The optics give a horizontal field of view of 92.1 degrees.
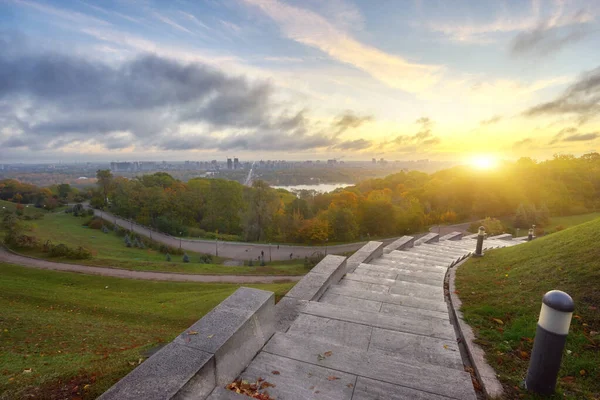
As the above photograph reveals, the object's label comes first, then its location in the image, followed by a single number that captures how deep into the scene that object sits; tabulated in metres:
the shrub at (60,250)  24.99
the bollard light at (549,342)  2.68
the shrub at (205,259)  30.83
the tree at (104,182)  64.50
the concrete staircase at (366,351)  2.69
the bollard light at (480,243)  9.58
